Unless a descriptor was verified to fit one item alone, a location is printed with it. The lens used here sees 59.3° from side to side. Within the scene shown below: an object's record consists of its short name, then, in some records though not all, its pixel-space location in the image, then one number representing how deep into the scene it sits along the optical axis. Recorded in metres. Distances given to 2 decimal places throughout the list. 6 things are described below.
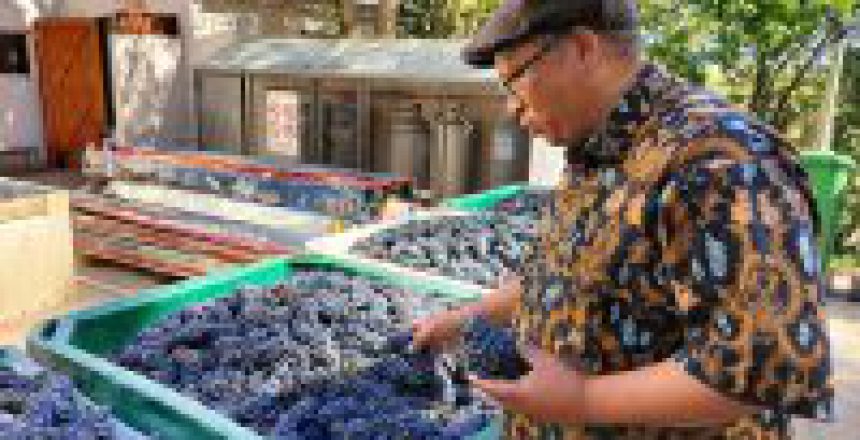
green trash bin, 6.07
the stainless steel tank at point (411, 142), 7.75
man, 0.96
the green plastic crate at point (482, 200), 5.94
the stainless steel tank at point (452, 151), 7.39
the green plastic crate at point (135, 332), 2.33
